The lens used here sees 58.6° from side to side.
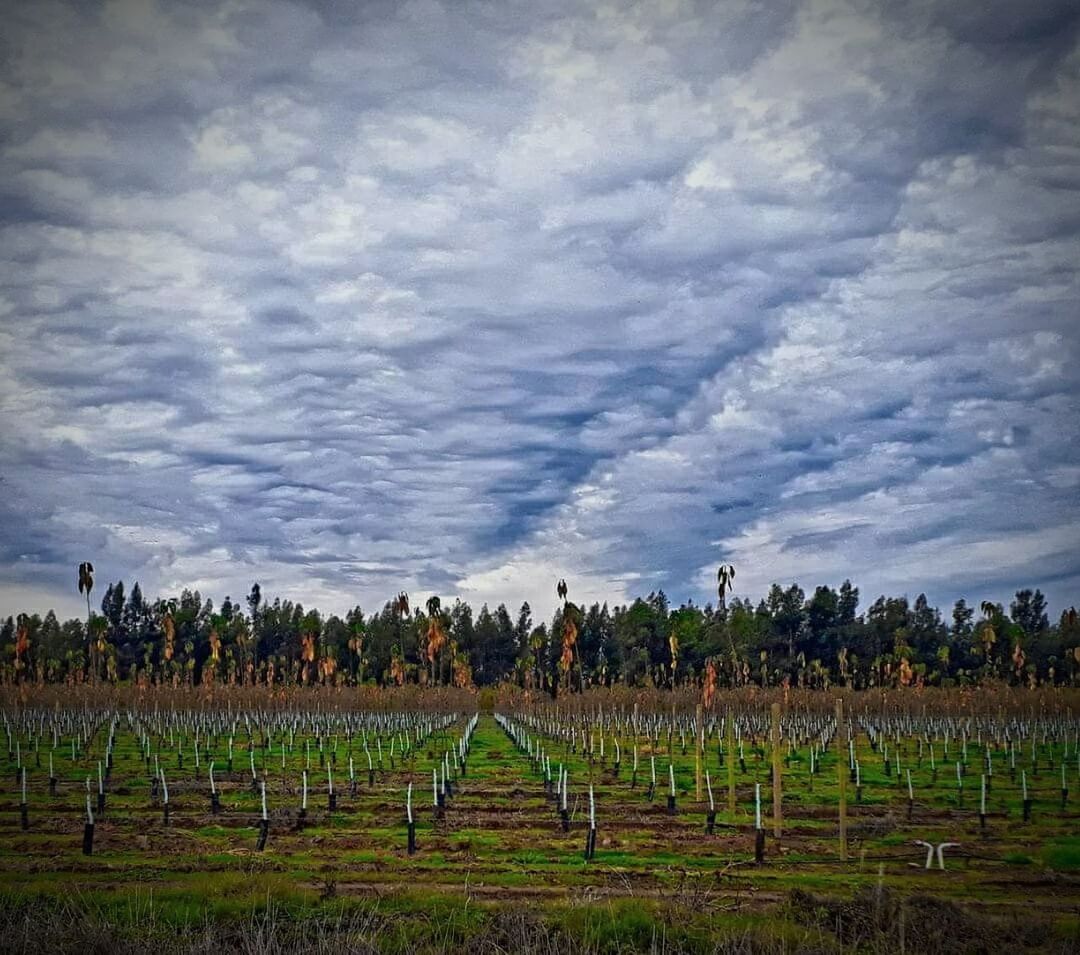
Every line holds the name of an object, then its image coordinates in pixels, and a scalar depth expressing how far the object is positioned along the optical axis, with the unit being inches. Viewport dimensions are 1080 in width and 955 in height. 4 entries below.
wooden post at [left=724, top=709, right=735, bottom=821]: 983.3
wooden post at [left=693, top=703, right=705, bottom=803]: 997.2
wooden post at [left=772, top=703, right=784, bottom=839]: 838.5
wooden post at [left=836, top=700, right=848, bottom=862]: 751.7
